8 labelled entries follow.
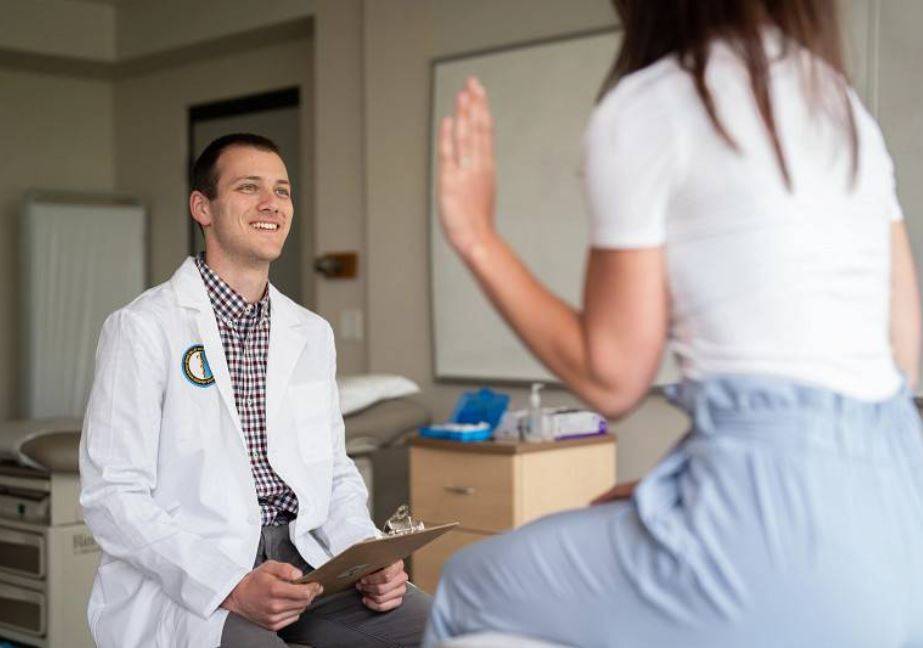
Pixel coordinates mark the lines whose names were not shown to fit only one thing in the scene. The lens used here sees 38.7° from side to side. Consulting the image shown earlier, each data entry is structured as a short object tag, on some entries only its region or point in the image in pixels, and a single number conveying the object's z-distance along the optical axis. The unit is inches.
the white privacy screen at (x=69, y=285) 278.1
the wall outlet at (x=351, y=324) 228.2
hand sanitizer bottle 168.9
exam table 159.8
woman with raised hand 43.8
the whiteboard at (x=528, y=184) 187.9
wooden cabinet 163.0
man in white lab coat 87.6
